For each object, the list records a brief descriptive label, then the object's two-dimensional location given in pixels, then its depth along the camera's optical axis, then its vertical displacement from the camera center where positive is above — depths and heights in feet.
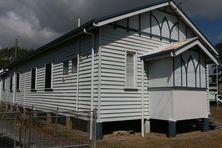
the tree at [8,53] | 178.57 +29.06
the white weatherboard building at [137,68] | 27.72 +2.54
